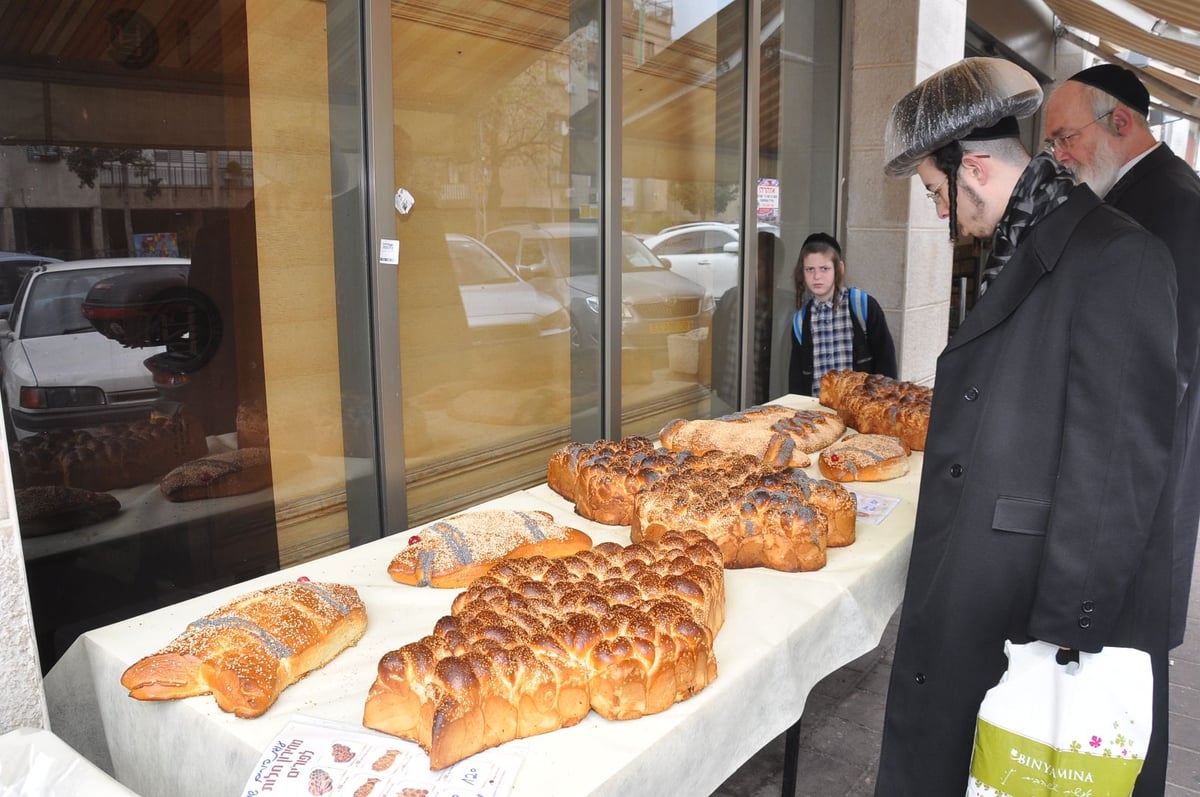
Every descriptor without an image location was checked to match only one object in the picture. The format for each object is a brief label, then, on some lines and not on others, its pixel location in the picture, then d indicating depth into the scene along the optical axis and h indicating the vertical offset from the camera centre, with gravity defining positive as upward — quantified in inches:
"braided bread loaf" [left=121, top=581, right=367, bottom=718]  63.8 -27.7
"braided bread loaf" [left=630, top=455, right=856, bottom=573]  89.1 -24.0
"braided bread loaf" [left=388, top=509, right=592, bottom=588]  84.7 -26.1
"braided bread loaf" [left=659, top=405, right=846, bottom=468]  125.1 -22.6
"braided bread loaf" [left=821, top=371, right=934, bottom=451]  135.9 -19.7
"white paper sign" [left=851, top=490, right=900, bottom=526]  106.5 -27.9
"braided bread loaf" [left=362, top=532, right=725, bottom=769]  59.1 -26.4
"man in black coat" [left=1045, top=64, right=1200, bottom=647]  102.2 +13.2
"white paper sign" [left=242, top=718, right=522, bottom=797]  55.1 -31.1
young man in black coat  68.1 -12.8
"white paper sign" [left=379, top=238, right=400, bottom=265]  132.8 +4.8
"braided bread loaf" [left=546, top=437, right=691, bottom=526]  101.8 -22.5
